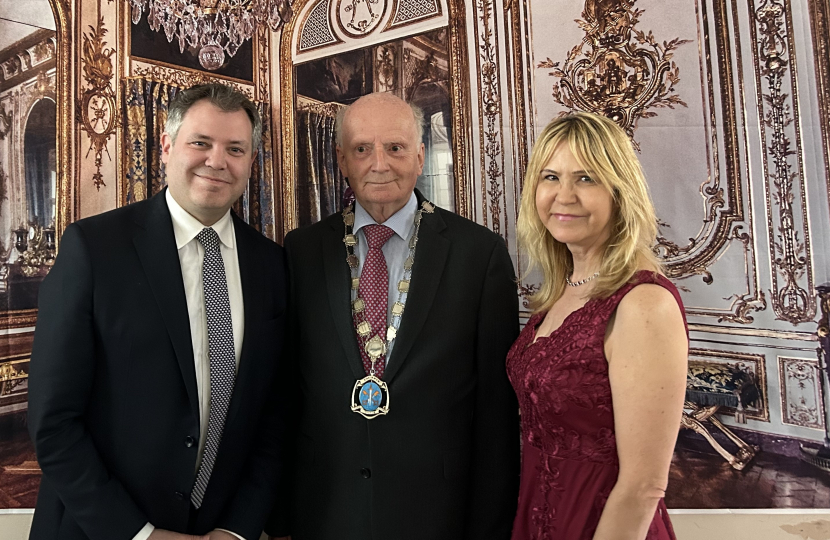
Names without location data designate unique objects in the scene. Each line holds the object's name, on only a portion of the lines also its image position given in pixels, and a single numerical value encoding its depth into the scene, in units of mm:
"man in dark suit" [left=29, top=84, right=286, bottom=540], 1545
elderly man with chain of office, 1752
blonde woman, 1343
